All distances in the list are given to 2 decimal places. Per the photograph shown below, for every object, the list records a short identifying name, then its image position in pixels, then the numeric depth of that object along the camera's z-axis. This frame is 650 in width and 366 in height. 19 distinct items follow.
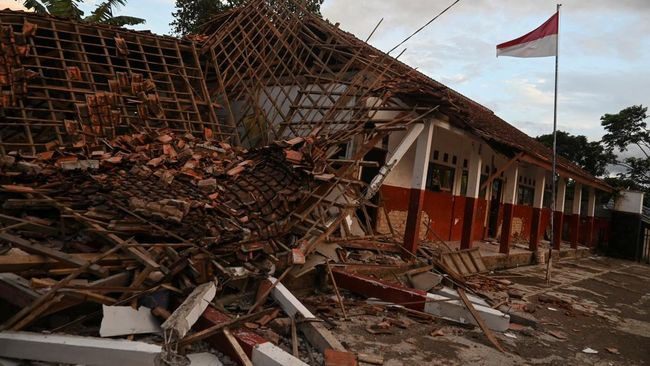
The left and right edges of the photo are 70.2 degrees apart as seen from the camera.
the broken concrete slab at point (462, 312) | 6.15
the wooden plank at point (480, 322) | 5.57
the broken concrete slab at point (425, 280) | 7.51
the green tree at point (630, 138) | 30.91
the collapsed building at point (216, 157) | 5.09
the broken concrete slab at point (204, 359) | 4.02
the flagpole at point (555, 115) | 10.73
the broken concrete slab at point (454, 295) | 6.74
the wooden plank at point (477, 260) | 10.51
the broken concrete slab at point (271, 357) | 3.85
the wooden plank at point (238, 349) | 3.95
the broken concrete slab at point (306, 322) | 4.56
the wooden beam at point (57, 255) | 4.55
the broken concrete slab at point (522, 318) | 6.72
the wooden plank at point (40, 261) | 4.29
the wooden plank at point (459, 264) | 9.79
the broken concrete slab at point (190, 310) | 4.09
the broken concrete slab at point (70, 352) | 3.73
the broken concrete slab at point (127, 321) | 4.15
